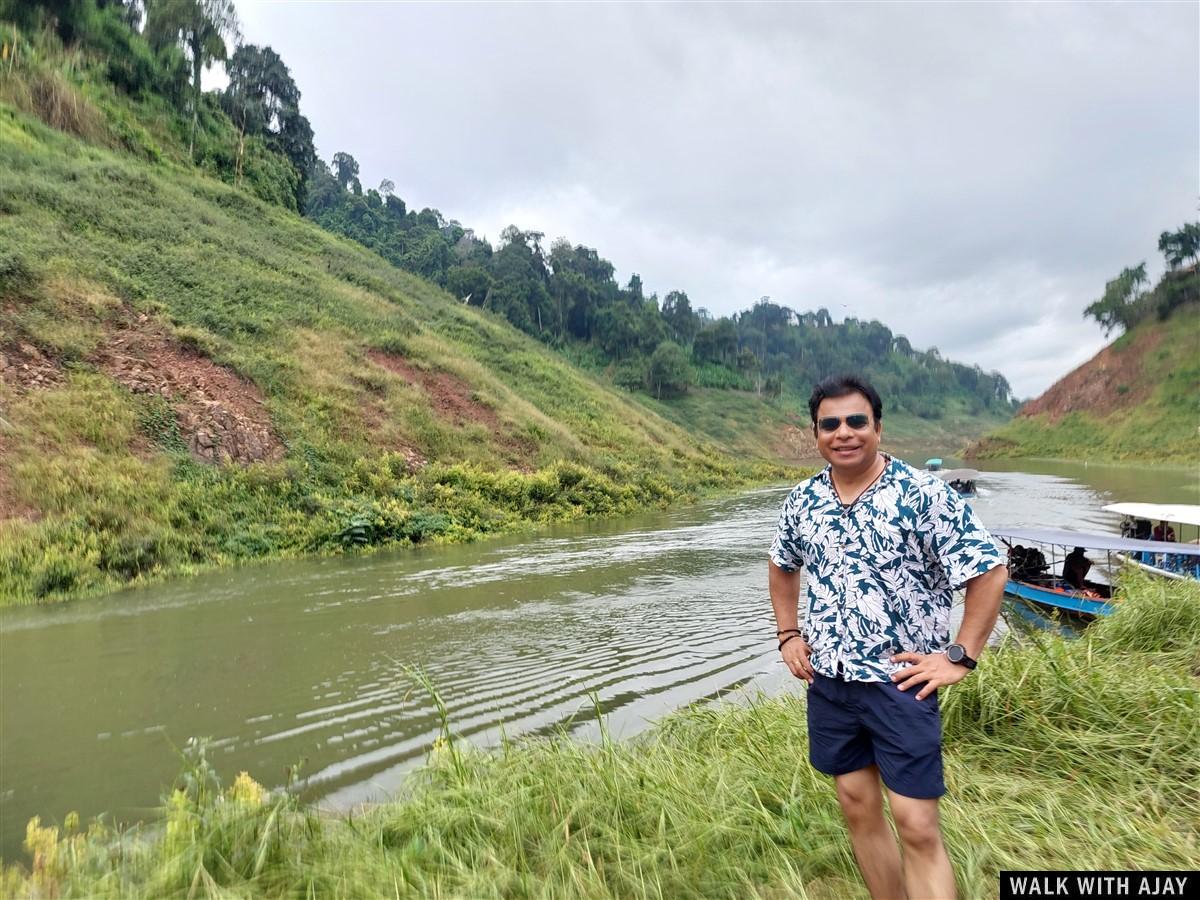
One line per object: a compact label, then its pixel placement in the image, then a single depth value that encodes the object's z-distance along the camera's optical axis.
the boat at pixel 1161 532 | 9.21
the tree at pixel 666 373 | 70.19
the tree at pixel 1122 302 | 67.12
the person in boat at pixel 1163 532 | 12.98
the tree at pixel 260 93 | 46.09
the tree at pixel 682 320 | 97.81
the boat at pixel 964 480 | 29.37
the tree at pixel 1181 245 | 64.50
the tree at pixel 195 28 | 37.69
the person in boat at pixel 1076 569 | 10.19
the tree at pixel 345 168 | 102.25
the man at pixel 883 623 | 2.10
